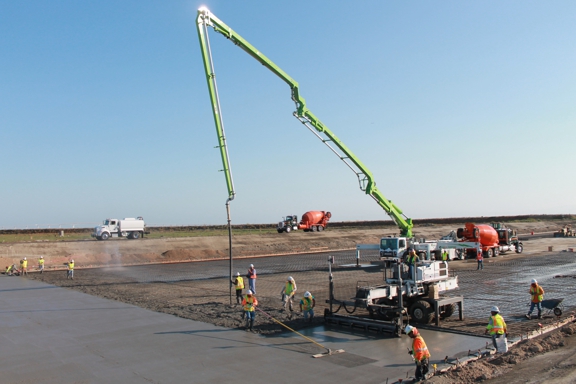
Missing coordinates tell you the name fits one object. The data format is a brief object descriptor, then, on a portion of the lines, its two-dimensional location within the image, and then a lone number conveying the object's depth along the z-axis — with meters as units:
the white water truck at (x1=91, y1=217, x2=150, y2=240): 61.12
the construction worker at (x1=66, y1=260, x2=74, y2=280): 32.09
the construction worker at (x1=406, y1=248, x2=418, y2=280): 16.33
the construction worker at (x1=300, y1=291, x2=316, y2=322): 16.69
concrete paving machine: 15.59
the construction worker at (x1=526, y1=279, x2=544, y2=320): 16.78
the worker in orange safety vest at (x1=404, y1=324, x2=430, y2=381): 10.41
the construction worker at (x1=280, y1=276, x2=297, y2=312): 18.06
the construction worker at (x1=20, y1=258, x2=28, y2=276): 35.12
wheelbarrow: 16.80
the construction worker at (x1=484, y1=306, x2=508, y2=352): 12.34
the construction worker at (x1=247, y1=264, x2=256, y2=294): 22.28
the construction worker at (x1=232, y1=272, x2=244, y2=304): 20.36
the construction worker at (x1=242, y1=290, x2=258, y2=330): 15.69
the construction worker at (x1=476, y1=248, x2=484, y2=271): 33.44
